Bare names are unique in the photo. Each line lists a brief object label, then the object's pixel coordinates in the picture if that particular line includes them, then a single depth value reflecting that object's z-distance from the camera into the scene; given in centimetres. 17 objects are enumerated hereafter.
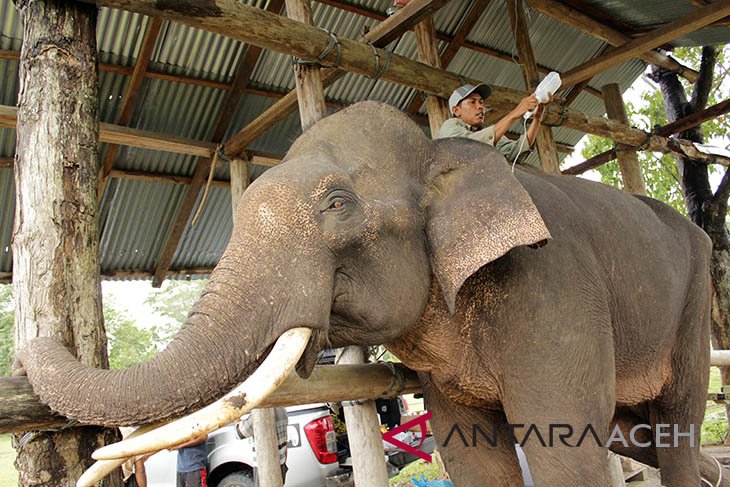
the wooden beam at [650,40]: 548
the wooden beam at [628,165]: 738
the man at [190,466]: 548
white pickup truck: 618
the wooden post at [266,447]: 519
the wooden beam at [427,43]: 570
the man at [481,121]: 296
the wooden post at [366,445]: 357
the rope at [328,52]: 416
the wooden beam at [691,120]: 758
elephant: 181
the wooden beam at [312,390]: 200
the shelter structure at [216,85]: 607
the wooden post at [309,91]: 429
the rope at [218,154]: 665
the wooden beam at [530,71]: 638
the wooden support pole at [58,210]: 234
